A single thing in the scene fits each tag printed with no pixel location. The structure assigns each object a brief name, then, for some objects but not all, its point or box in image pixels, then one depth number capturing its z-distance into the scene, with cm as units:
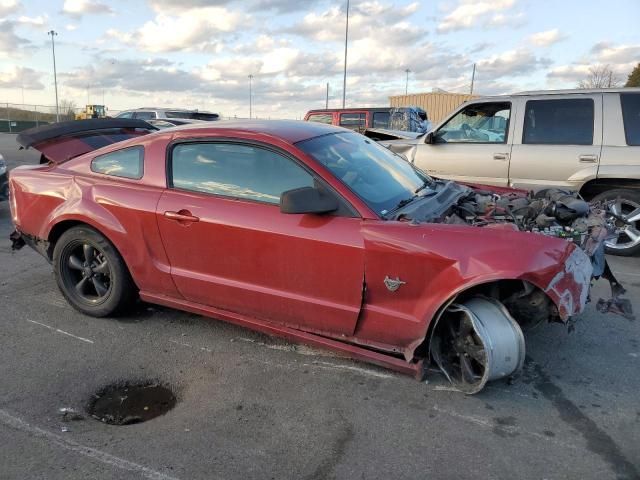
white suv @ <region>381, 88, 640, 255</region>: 604
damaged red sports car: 298
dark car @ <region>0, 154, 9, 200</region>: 777
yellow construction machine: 4070
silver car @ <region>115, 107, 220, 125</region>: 1895
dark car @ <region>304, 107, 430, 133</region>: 1435
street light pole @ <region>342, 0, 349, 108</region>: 2655
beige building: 2966
